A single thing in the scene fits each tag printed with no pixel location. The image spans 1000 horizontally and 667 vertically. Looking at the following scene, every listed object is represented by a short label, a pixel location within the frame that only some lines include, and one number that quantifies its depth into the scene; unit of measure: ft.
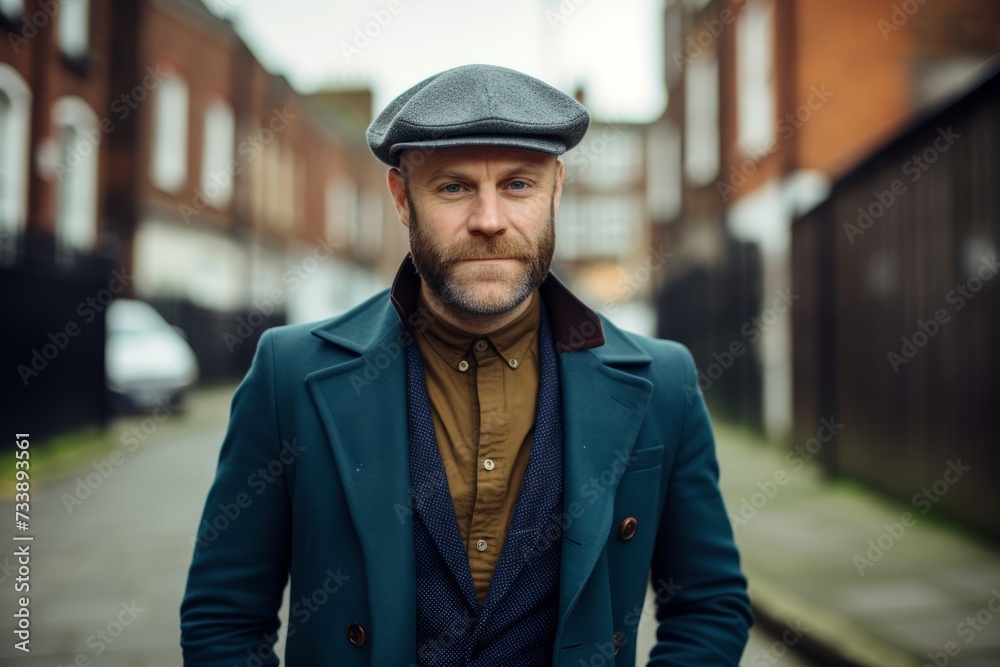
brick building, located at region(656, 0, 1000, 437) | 35.17
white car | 38.47
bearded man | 5.55
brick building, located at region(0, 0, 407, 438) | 32.55
